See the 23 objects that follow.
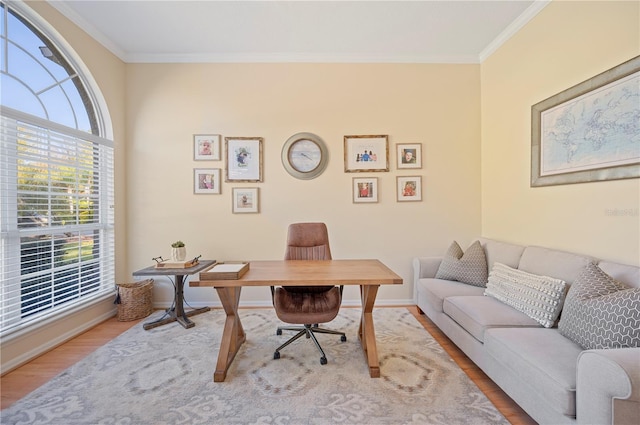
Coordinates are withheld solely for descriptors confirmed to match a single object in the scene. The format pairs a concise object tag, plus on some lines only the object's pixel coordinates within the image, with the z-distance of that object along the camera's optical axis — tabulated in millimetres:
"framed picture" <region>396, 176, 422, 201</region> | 3484
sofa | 1121
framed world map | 1825
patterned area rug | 1625
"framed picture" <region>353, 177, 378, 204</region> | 3471
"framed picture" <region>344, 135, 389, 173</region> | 3465
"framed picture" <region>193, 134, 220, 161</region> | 3430
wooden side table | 2695
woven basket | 3023
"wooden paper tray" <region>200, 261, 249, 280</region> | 1832
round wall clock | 3439
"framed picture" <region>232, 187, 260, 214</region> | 3439
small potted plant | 2965
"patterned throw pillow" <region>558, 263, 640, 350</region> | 1321
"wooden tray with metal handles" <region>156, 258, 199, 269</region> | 2828
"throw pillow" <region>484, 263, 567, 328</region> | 1824
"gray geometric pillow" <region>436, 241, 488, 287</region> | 2744
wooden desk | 1790
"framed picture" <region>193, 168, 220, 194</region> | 3430
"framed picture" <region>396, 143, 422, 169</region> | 3475
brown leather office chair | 2096
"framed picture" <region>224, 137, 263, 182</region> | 3432
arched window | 2168
